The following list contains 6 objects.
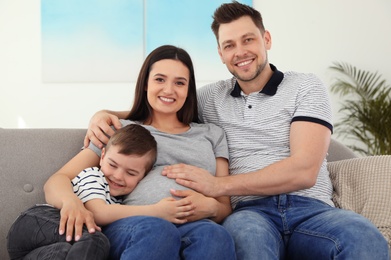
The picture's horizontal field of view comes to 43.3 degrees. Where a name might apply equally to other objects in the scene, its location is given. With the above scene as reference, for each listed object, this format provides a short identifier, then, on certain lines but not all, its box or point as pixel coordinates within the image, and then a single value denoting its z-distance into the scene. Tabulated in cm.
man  164
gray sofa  195
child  145
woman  150
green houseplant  450
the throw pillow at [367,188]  195
